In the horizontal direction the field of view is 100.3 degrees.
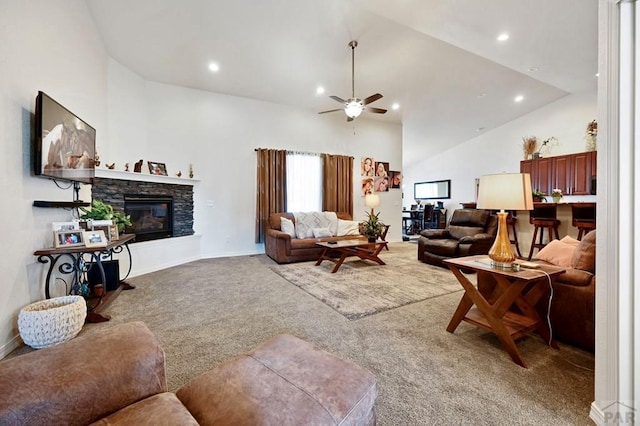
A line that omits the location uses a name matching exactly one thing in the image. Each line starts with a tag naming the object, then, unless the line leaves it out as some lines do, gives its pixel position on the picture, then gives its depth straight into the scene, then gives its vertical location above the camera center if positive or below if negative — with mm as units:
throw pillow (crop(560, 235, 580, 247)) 2617 -324
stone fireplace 3959 +125
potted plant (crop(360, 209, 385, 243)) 4703 -344
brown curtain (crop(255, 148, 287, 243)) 5738 +546
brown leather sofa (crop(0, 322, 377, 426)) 807 -637
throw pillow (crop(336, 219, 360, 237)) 5738 -396
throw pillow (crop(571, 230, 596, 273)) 2062 -360
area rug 2908 -996
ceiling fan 3910 +1581
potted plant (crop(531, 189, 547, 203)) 5137 +240
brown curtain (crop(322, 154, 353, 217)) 6426 +655
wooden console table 2336 -579
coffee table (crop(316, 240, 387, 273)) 4345 -675
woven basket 1902 -822
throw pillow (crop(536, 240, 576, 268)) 2354 -415
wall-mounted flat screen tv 2240 +656
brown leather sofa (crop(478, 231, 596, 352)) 1922 -698
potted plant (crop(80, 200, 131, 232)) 3031 -38
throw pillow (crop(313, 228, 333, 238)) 5434 -473
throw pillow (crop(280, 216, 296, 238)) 5230 -335
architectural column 1224 -38
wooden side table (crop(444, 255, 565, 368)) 1866 -725
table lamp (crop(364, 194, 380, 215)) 6766 +244
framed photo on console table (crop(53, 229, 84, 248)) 2428 -257
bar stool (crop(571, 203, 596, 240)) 4108 -116
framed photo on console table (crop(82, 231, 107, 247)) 2578 -276
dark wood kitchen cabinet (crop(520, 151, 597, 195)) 6090 +907
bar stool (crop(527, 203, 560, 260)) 4602 -198
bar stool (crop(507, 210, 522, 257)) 5234 -338
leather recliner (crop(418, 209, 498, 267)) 4297 -492
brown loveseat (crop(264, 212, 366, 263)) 4816 -669
